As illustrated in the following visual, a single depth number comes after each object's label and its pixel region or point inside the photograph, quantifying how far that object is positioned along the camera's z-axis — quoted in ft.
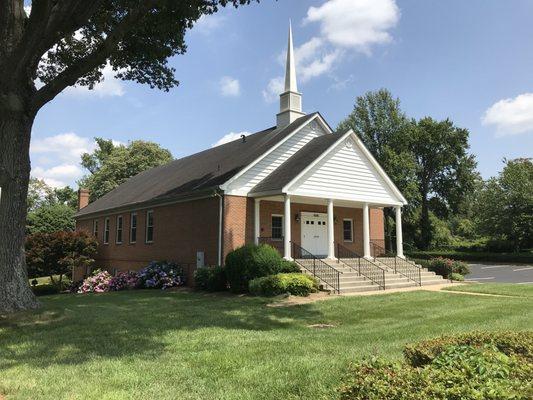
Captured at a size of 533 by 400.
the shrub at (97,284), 81.00
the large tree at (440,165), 173.37
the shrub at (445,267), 75.20
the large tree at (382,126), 159.74
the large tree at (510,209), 145.59
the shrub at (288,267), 57.67
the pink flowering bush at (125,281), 75.10
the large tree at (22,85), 34.37
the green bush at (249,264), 56.49
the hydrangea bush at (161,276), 69.72
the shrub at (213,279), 60.49
